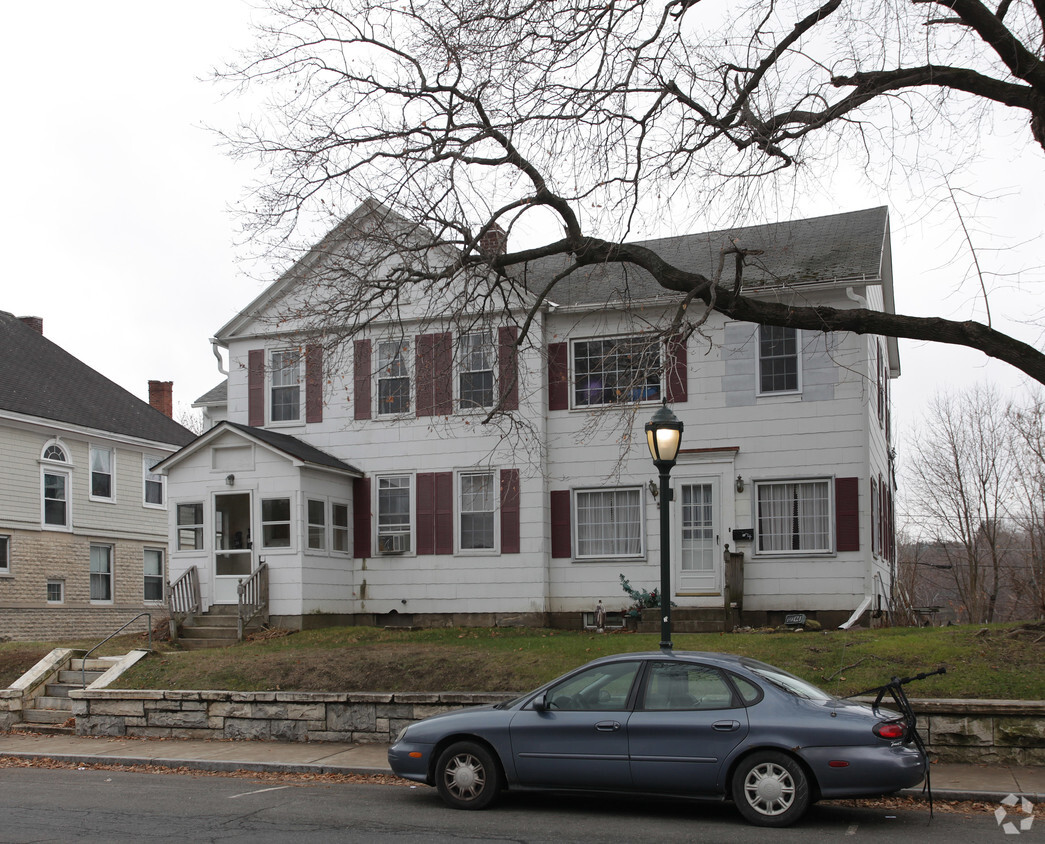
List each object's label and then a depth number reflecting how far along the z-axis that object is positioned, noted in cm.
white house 1991
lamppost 1154
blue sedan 860
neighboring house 2811
